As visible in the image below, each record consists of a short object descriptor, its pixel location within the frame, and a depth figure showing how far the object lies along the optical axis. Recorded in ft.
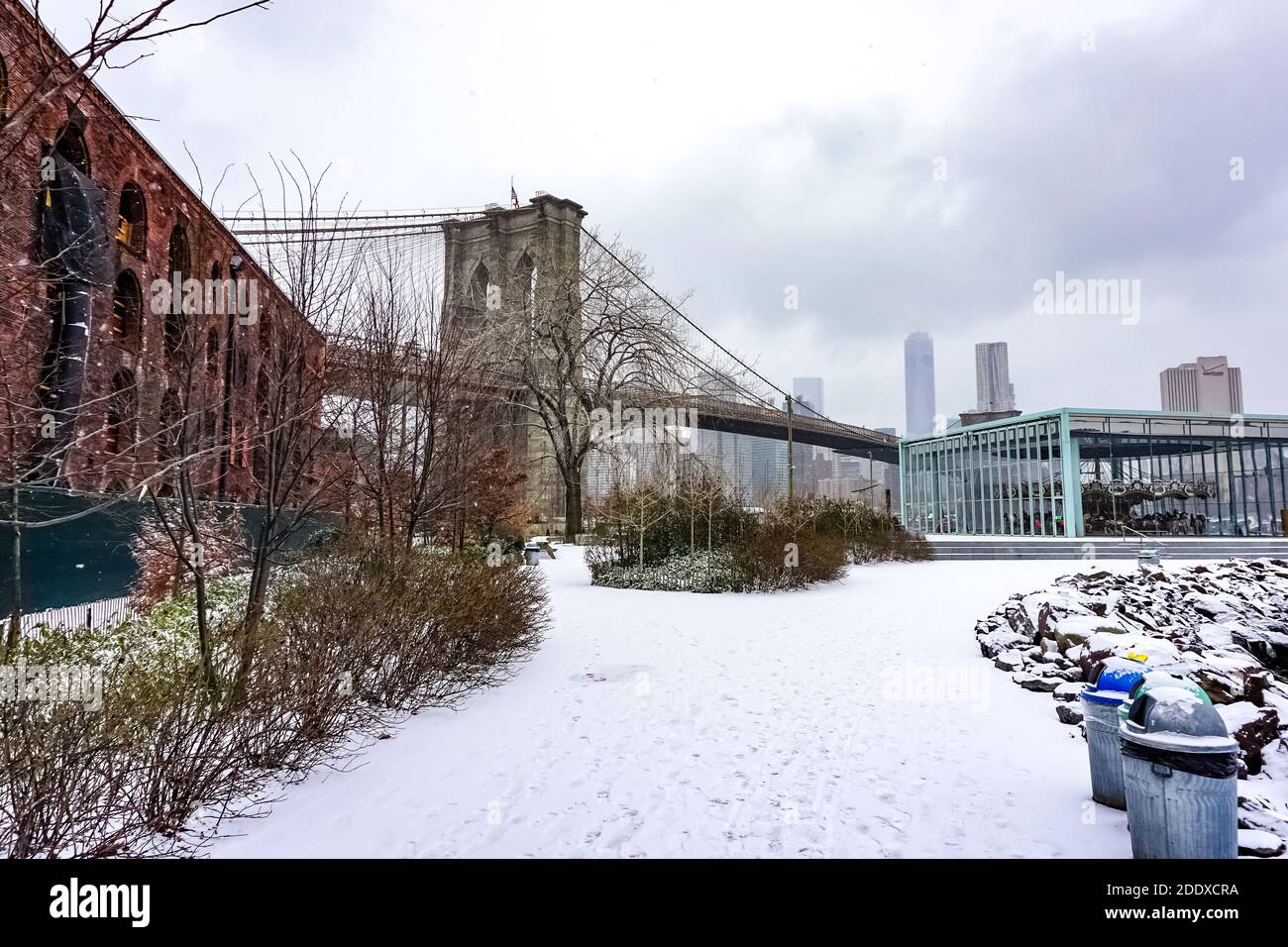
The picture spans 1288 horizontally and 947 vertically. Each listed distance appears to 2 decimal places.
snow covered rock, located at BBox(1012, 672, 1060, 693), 21.42
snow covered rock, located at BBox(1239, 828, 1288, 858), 10.30
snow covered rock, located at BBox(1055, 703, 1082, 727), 17.83
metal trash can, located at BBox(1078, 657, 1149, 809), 12.73
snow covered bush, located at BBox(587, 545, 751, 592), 49.39
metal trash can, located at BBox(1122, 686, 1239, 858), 9.23
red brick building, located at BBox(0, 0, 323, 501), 12.67
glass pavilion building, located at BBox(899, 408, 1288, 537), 117.80
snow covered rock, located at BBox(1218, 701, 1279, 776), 14.32
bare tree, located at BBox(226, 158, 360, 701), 17.40
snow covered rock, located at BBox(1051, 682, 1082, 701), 19.58
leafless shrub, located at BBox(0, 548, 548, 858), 8.94
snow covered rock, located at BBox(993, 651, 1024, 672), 24.14
